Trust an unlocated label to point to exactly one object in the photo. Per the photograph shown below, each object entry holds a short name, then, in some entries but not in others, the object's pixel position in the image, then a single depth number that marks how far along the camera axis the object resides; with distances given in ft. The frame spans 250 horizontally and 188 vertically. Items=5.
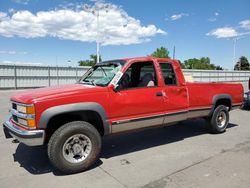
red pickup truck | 11.90
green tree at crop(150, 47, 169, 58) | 216.17
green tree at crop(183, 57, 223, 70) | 355.54
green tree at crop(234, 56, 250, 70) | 322.10
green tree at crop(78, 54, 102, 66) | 290.56
